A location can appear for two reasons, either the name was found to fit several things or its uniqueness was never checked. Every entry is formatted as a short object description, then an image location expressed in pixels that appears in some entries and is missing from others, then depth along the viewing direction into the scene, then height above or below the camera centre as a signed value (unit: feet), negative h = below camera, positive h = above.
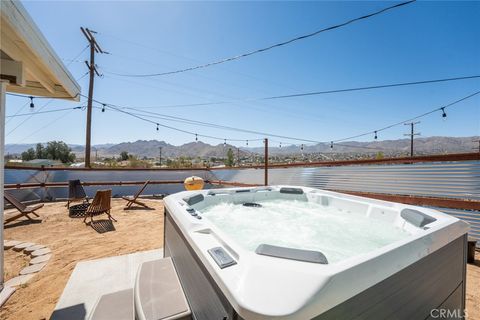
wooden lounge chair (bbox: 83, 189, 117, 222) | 12.55 -3.01
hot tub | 2.40 -1.73
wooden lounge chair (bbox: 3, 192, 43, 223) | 12.63 -3.42
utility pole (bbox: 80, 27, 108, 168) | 25.98 +11.23
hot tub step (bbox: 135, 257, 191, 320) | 3.77 -2.89
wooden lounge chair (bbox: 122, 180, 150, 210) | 16.87 -3.88
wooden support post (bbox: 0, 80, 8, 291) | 5.74 +0.26
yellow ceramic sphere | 19.31 -2.33
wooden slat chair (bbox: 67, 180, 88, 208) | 16.64 -2.98
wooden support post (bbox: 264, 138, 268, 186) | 17.96 +0.10
